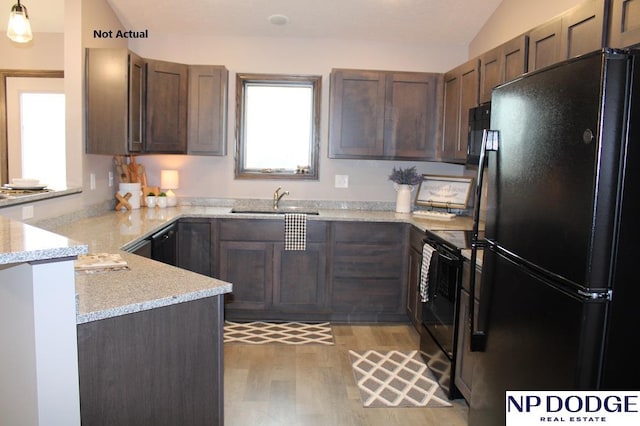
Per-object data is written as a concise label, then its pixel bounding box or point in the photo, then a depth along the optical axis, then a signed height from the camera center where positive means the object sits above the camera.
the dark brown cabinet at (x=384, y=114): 4.25 +0.47
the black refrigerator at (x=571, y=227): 1.43 -0.16
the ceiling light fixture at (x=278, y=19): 4.23 +1.23
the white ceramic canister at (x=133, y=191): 4.24 -0.25
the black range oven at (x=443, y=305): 2.85 -0.80
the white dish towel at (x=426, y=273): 3.23 -0.66
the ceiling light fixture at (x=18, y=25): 2.70 +0.71
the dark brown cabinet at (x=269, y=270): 4.12 -0.84
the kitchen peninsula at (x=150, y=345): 1.58 -0.61
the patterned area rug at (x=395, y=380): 2.89 -1.30
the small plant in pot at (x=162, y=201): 4.41 -0.34
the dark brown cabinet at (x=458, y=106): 3.65 +0.50
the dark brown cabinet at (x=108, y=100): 3.65 +0.43
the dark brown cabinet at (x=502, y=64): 2.90 +0.68
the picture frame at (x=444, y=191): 4.30 -0.18
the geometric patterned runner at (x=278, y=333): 3.76 -1.29
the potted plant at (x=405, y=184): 4.45 -0.12
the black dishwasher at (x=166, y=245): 3.36 -0.59
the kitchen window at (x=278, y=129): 4.63 +0.34
